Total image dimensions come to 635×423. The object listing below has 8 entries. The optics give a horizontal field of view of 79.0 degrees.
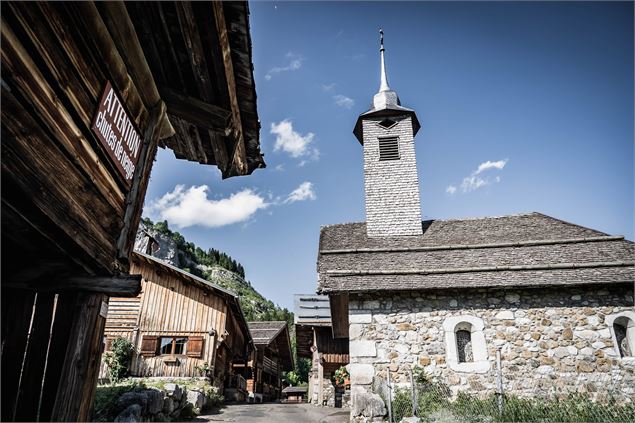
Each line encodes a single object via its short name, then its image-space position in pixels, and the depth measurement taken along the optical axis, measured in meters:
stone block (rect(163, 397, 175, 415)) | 8.96
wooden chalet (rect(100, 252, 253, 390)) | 13.79
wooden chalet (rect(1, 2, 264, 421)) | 1.92
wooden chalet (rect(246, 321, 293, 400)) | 23.78
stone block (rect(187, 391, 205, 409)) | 10.61
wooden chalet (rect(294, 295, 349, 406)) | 16.38
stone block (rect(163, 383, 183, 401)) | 9.45
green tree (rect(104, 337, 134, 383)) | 13.28
